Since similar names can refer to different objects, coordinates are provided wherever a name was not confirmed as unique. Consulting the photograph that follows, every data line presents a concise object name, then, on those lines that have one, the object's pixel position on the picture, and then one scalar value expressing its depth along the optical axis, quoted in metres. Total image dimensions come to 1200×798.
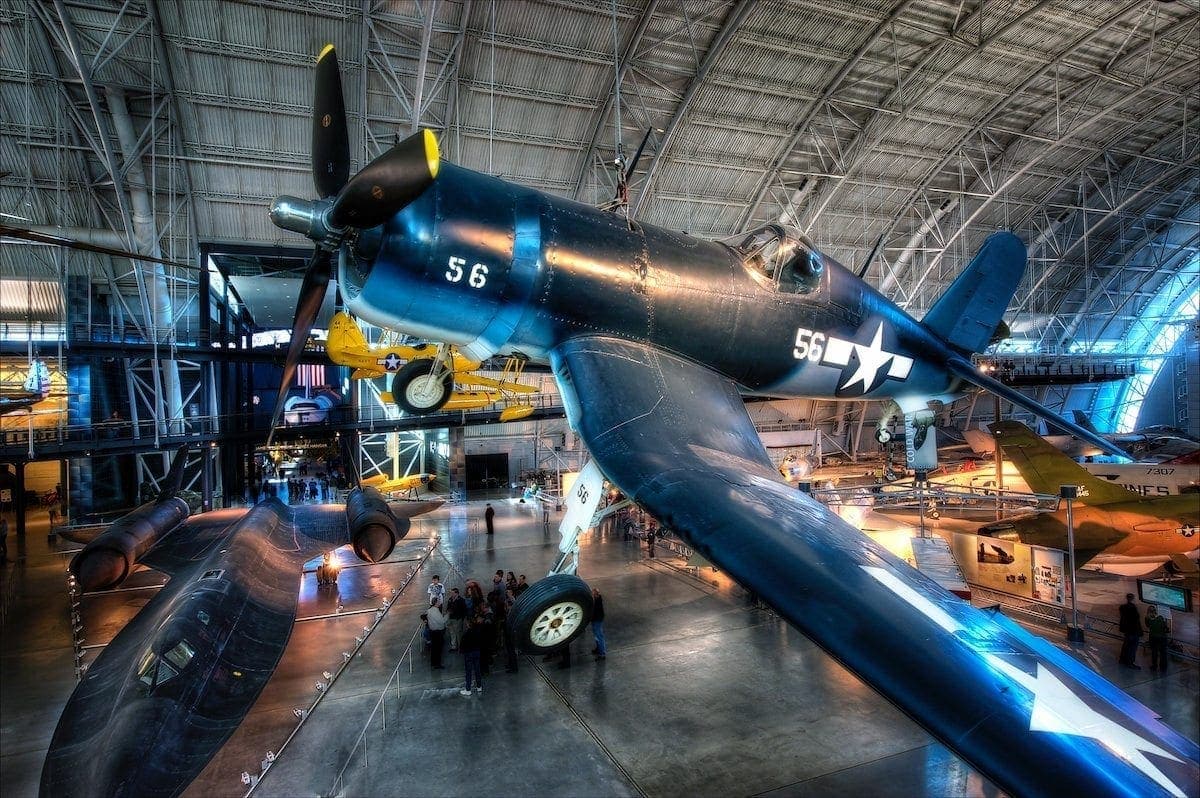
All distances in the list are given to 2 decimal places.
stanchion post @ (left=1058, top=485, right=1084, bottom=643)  9.25
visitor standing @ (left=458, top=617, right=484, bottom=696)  8.25
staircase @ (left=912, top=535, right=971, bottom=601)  10.32
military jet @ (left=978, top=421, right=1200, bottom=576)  11.32
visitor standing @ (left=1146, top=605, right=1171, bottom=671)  8.43
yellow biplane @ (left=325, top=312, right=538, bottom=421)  16.92
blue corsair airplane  2.42
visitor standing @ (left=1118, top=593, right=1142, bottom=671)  8.57
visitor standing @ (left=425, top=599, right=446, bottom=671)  9.12
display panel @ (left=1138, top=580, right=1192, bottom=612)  8.34
